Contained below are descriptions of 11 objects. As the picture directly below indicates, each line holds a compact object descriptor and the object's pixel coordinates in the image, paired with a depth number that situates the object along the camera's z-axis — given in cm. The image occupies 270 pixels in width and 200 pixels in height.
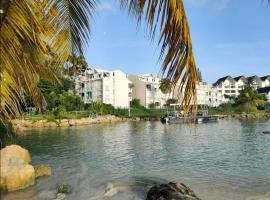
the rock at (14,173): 1284
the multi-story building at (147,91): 9794
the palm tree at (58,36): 394
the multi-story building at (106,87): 8869
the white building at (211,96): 11531
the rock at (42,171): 1559
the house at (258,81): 15388
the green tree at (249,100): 9800
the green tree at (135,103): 9285
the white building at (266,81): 15775
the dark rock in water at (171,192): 972
